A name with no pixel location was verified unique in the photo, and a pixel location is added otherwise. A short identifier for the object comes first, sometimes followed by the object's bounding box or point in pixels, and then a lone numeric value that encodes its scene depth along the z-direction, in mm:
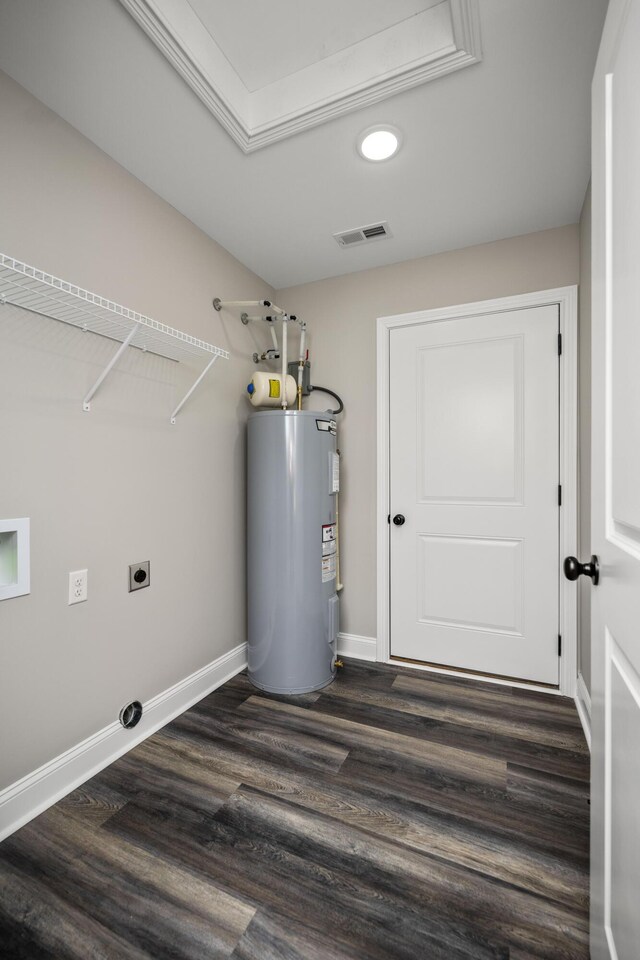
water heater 2229
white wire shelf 1252
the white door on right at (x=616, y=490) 694
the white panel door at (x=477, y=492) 2264
